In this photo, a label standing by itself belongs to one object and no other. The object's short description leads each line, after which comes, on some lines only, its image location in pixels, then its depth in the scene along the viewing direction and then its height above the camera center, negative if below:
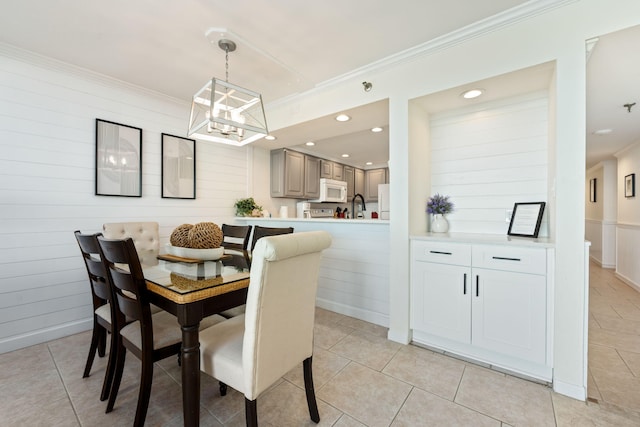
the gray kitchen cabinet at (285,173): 4.34 +0.65
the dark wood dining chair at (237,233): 2.62 -0.22
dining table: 1.19 -0.41
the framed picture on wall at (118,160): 2.65 +0.54
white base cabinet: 1.78 -0.66
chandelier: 1.75 +0.66
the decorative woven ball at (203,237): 1.83 -0.17
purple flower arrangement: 2.51 +0.08
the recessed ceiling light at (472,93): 2.15 +0.99
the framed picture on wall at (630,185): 4.30 +0.49
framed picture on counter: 2.11 -0.04
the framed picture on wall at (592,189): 6.32 +0.61
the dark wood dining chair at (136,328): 1.26 -0.64
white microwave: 4.95 +0.42
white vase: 2.47 -0.10
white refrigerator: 3.91 +0.18
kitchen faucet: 6.57 +0.12
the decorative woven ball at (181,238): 1.90 -0.19
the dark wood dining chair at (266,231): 2.38 -0.18
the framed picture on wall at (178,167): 3.13 +0.54
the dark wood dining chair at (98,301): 1.54 -0.62
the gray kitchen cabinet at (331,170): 5.31 +0.90
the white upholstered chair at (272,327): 1.11 -0.54
